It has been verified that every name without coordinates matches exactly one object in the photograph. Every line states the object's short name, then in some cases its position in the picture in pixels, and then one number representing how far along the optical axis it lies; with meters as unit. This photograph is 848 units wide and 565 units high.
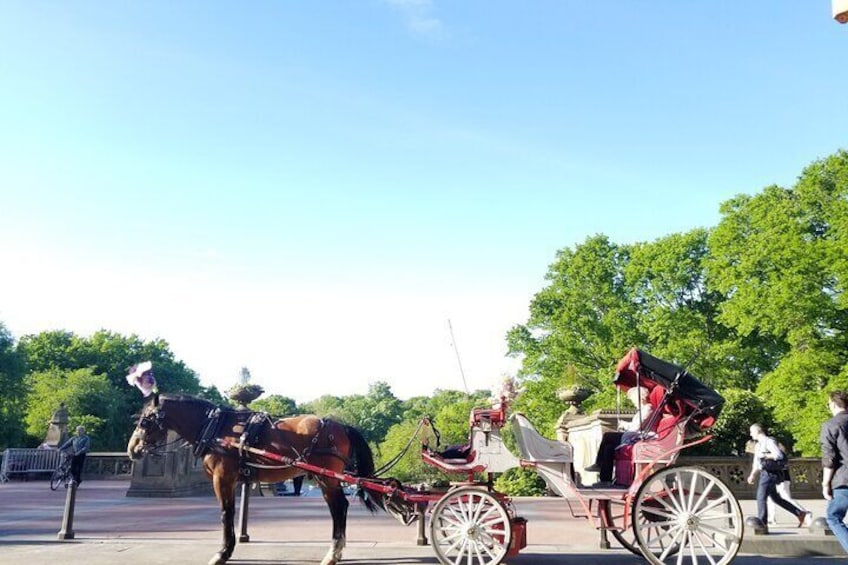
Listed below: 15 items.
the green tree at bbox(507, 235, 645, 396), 35.78
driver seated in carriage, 8.24
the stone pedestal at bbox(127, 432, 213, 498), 19.59
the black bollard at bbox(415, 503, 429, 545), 9.71
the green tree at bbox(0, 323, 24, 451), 40.29
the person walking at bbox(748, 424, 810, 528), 10.73
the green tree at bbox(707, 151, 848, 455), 24.31
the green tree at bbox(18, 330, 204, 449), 59.84
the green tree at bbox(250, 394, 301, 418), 115.11
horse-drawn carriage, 7.32
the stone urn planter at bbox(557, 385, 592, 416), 19.52
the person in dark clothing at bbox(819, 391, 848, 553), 6.84
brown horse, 8.35
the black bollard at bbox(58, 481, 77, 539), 10.34
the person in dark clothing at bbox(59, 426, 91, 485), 16.55
